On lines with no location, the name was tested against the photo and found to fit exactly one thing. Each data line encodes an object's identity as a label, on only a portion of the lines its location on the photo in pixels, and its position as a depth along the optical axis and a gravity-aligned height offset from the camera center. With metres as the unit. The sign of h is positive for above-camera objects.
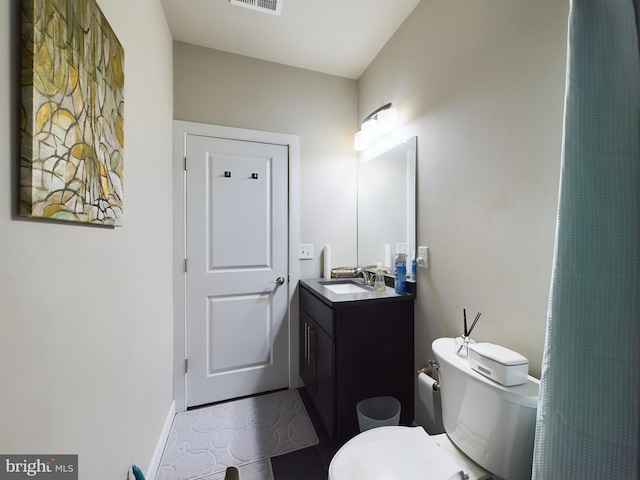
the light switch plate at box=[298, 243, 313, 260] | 2.13 -0.13
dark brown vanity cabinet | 1.43 -0.70
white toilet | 0.79 -0.70
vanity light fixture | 1.77 +0.80
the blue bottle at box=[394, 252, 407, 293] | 1.59 -0.23
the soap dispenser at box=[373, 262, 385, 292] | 1.74 -0.32
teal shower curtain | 0.59 -0.07
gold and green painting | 0.55 +0.31
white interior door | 1.87 -0.26
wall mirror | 1.62 +0.23
